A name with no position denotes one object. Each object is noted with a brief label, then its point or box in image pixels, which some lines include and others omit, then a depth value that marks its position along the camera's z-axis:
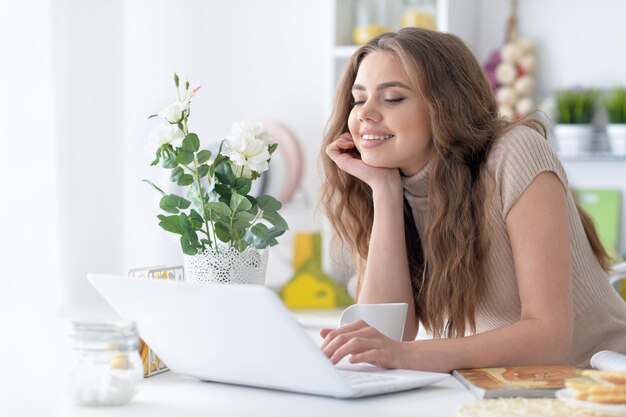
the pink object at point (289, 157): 3.71
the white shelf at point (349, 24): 3.55
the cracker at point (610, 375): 1.13
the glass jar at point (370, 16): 3.60
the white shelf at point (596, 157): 3.38
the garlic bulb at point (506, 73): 3.54
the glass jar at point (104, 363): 1.13
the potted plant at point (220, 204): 1.40
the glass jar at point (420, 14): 3.49
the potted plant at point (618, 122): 3.35
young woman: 1.60
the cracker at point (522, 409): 1.06
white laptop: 1.15
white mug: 1.44
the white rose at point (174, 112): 1.40
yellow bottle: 3.62
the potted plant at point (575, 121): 3.42
